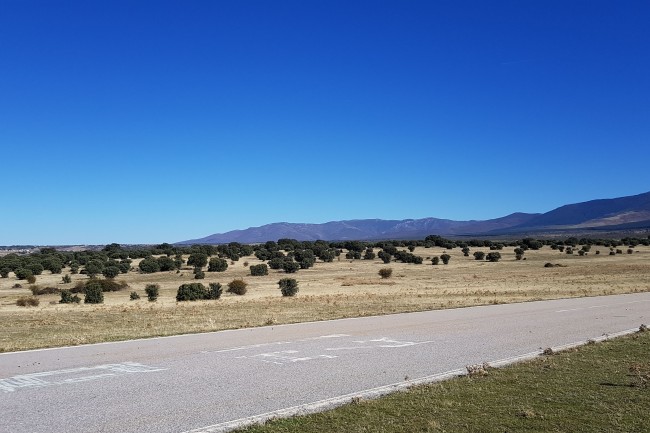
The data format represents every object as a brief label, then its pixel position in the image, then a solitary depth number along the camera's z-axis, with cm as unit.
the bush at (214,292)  3639
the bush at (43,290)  4153
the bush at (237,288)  3988
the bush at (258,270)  5688
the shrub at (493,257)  7286
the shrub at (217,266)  6053
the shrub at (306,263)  6425
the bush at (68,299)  3441
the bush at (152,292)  3618
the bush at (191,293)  3547
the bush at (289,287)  3709
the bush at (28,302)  3151
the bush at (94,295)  3438
